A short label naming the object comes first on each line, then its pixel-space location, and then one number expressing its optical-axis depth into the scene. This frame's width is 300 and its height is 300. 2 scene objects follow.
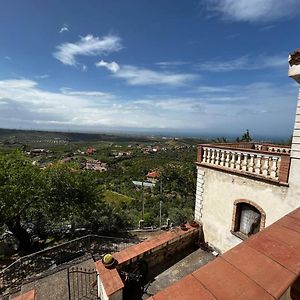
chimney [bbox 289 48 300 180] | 5.42
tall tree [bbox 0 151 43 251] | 10.84
